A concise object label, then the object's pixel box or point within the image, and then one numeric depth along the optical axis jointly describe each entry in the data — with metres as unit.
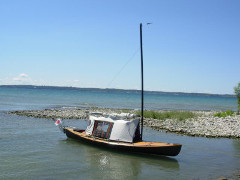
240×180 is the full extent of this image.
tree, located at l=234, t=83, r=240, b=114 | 40.85
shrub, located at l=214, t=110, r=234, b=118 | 38.71
